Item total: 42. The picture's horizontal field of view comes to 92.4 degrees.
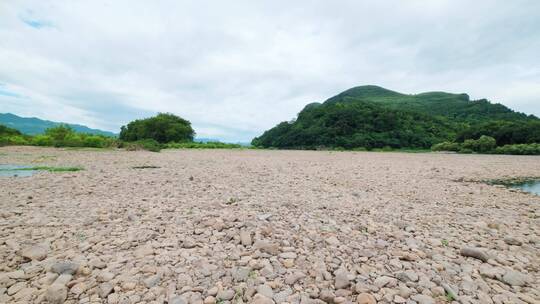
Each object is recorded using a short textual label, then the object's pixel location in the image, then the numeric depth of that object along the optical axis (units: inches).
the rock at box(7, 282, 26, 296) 119.6
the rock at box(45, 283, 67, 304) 114.1
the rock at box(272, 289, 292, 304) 120.3
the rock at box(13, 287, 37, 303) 116.1
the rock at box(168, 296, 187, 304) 114.8
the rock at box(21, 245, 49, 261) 150.3
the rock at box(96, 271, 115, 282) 130.4
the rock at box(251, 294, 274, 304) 116.8
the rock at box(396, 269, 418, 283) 136.7
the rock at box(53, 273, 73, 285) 124.8
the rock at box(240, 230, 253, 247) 172.9
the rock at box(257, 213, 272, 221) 219.9
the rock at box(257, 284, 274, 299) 123.0
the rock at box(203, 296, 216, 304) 117.0
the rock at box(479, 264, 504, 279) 143.4
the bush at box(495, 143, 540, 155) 1370.6
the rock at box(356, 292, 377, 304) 118.5
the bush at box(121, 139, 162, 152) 1448.1
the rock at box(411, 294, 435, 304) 118.6
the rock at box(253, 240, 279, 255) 163.0
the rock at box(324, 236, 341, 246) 177.9
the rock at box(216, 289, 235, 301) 120.6
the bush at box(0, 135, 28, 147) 1430.9
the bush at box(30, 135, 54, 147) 1539.4
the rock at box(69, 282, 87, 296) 120.7
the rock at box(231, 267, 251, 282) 135.6
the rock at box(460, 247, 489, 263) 162.3
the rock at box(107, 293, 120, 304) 115.1
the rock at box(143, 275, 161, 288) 127.3
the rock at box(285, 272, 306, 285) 134.2
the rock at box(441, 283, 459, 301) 123.0
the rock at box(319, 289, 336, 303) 121.3
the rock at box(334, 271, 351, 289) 131.1
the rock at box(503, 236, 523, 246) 189.2
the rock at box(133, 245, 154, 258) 155.2
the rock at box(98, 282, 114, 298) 119.6
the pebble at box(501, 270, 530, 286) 137.3
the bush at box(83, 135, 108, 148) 1542.8
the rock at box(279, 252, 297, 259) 157.5
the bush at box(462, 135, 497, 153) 1616.6
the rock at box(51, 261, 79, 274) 134.3
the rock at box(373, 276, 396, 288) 132.3
